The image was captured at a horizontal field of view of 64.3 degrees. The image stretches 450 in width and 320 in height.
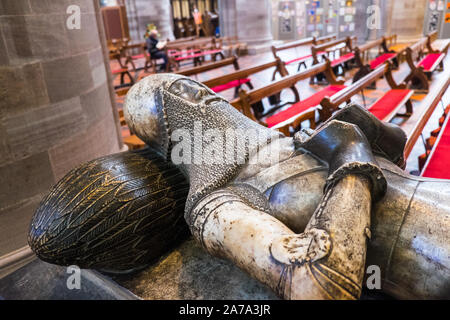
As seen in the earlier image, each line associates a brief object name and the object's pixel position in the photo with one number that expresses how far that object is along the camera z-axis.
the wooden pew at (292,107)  3.93
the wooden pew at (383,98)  3.80
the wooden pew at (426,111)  2.61
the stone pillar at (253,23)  13.28
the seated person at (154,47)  9.87
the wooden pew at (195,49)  10.96
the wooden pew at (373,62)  7.12
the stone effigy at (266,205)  1.09
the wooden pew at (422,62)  6.83
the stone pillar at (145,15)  13.27
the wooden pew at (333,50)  8.33
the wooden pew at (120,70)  8.62
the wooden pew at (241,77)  4.94
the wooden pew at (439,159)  2.33
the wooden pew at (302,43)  8.68
